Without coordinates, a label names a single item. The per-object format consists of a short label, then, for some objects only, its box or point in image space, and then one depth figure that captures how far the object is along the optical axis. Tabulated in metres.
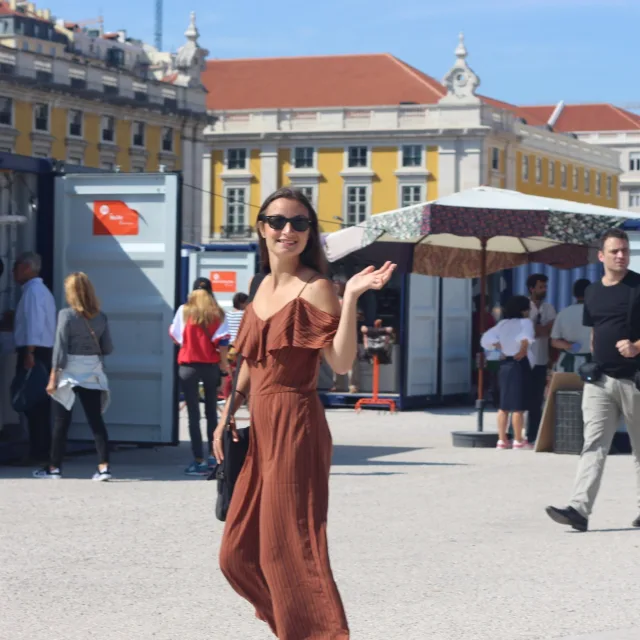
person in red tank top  13.79
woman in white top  16.81
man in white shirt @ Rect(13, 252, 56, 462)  13.80
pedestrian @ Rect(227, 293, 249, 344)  20.88
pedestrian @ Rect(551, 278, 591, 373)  16.23
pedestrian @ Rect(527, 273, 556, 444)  17.30
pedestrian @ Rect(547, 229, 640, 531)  10.24
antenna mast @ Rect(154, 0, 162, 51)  145.50
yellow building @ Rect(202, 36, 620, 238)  96.81
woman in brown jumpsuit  5.72
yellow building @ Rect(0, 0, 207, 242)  78.25
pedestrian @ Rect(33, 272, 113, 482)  13.21
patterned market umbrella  16.73
